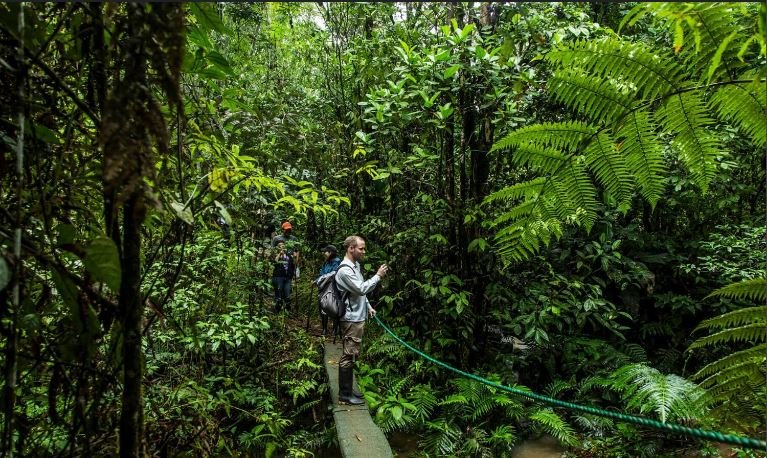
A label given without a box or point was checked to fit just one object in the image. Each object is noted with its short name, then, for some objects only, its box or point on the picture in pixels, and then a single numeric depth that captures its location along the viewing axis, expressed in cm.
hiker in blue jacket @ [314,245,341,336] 578
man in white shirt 456
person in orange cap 670
